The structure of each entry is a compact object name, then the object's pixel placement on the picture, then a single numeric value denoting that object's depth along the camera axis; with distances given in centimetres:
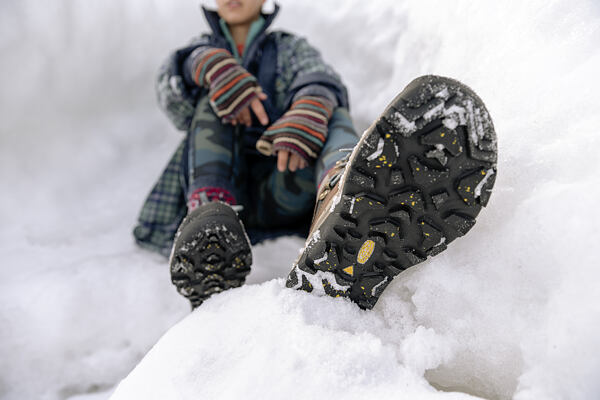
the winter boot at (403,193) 31
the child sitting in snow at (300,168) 32
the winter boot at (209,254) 44
